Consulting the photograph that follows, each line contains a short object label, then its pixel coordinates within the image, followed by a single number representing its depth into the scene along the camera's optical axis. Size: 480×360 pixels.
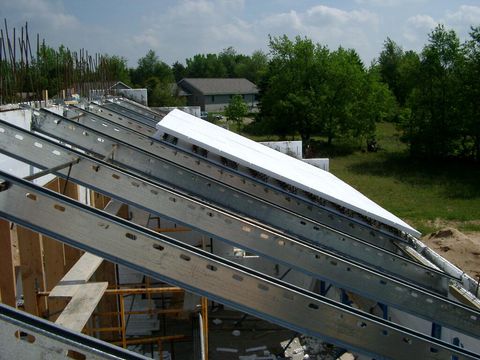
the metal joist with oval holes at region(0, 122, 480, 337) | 3.42
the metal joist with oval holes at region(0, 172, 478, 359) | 2.52
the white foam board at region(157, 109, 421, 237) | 5.94
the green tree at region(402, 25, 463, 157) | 26.59
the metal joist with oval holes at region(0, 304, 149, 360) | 1.78
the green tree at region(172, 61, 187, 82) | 93.75
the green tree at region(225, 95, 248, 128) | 43.91
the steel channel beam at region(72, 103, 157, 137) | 8.04
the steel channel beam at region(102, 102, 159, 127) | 9.34
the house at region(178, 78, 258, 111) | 67.75
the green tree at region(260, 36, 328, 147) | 32.72
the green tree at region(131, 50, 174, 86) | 73.75
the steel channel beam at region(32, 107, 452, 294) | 4.34
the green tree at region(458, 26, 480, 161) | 25.22
